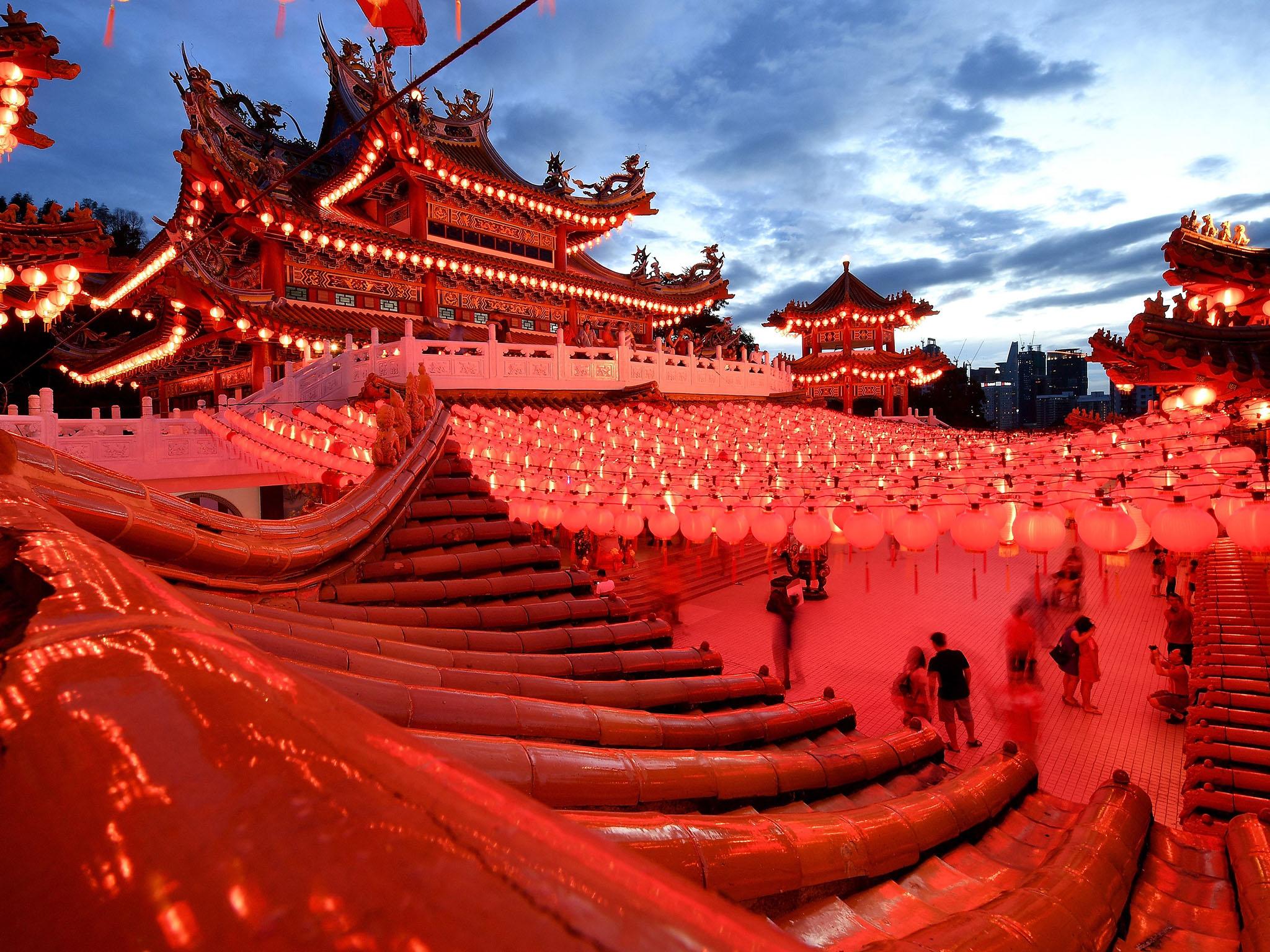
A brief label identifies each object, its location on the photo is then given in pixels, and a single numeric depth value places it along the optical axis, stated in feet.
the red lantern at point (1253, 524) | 12.66
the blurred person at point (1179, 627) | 24.09
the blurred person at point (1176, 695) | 22.71
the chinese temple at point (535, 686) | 1.77
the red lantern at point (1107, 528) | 14.20
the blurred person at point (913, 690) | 21.04
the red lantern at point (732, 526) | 19.33
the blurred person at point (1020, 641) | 22.91
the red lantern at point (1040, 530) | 15.49
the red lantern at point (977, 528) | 15.80
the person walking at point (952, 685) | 21.25
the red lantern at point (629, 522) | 20.67
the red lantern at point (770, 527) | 18.48
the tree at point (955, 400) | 127.24
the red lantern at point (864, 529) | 17.15
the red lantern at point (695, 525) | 19.81
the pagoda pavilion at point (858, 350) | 102.53
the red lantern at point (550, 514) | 21.61
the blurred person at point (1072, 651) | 23.79
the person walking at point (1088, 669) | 23.86
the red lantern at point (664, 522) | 20.13
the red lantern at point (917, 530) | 16.58
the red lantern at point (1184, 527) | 13.26
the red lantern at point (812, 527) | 17.80
